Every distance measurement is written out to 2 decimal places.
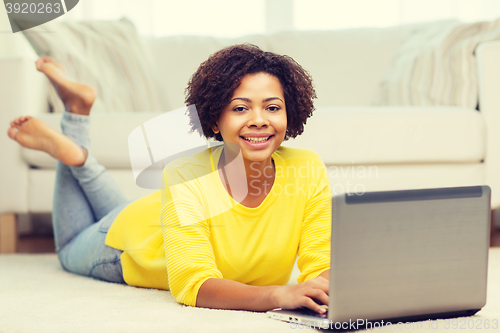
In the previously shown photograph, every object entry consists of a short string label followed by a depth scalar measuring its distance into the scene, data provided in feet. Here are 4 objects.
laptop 7.20
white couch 10.82
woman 8.05
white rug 7.56
